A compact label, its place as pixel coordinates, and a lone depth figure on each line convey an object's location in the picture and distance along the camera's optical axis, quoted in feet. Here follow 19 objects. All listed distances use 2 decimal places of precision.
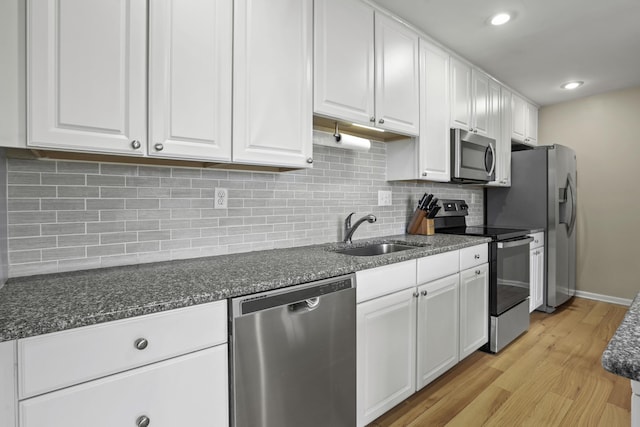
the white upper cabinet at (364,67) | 5.83
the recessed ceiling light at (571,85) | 11.26
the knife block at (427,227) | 8.70
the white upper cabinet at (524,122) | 11.98
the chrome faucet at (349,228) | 7.11
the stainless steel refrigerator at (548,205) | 11.05
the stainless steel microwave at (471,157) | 8.75
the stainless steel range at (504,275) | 8.20
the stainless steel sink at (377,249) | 7.14
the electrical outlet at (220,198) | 5.59
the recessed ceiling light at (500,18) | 7.08
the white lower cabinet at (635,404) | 1.87
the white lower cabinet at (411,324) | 5.20
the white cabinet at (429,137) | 7.92
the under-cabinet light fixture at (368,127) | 6.68
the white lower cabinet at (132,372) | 2.65
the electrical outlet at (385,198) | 8.37
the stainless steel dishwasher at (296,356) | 3.71
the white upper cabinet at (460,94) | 8.79
